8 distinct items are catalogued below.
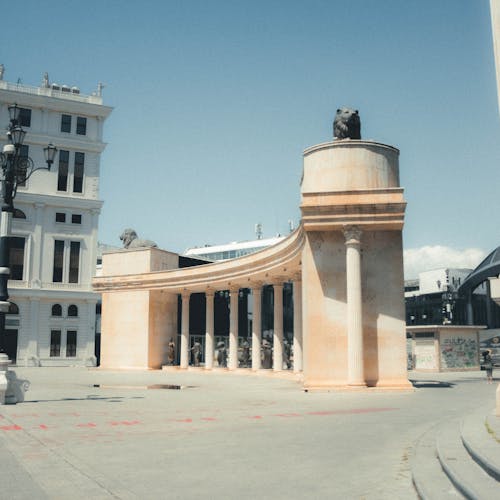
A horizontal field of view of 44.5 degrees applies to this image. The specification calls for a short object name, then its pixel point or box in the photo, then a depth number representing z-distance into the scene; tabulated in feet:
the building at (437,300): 377.50
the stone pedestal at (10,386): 63.82
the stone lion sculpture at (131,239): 177.60
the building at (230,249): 437.99
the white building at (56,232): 214.90
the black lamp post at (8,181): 67.21
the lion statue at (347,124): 91.56
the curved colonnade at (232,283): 119.11
